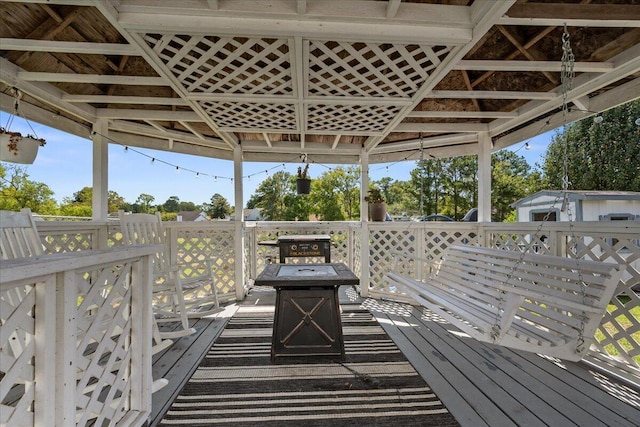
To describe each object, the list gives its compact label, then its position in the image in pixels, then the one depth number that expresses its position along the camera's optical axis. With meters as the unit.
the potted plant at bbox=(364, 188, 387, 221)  4.29
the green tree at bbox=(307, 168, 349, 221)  17.16
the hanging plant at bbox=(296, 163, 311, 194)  4.38
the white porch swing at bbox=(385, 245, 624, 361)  1.56
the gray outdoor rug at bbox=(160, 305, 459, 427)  1.66
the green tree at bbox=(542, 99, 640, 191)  10.23
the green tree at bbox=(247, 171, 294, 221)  21.62
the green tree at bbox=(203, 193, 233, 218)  21.87
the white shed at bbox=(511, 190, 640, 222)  6.71
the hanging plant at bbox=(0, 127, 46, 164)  2.42
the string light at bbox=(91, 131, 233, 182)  4.07
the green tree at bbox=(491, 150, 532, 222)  16.28
